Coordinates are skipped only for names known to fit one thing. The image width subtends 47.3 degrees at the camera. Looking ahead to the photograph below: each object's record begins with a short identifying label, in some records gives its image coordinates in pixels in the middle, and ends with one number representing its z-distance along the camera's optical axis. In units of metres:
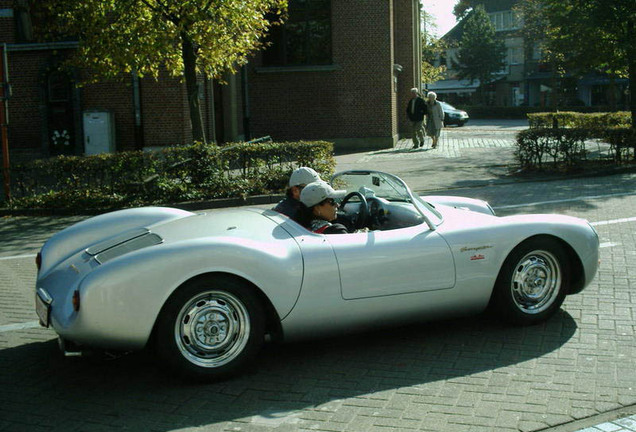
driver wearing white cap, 5.14
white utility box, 21.14
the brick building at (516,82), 63.72
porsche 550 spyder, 4.37
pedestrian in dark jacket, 24.03
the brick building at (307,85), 22.83
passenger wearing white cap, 5.59
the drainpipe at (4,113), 12.54
